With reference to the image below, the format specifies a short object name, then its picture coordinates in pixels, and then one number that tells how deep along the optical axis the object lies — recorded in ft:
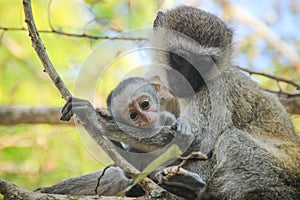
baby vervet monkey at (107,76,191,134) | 36.06
